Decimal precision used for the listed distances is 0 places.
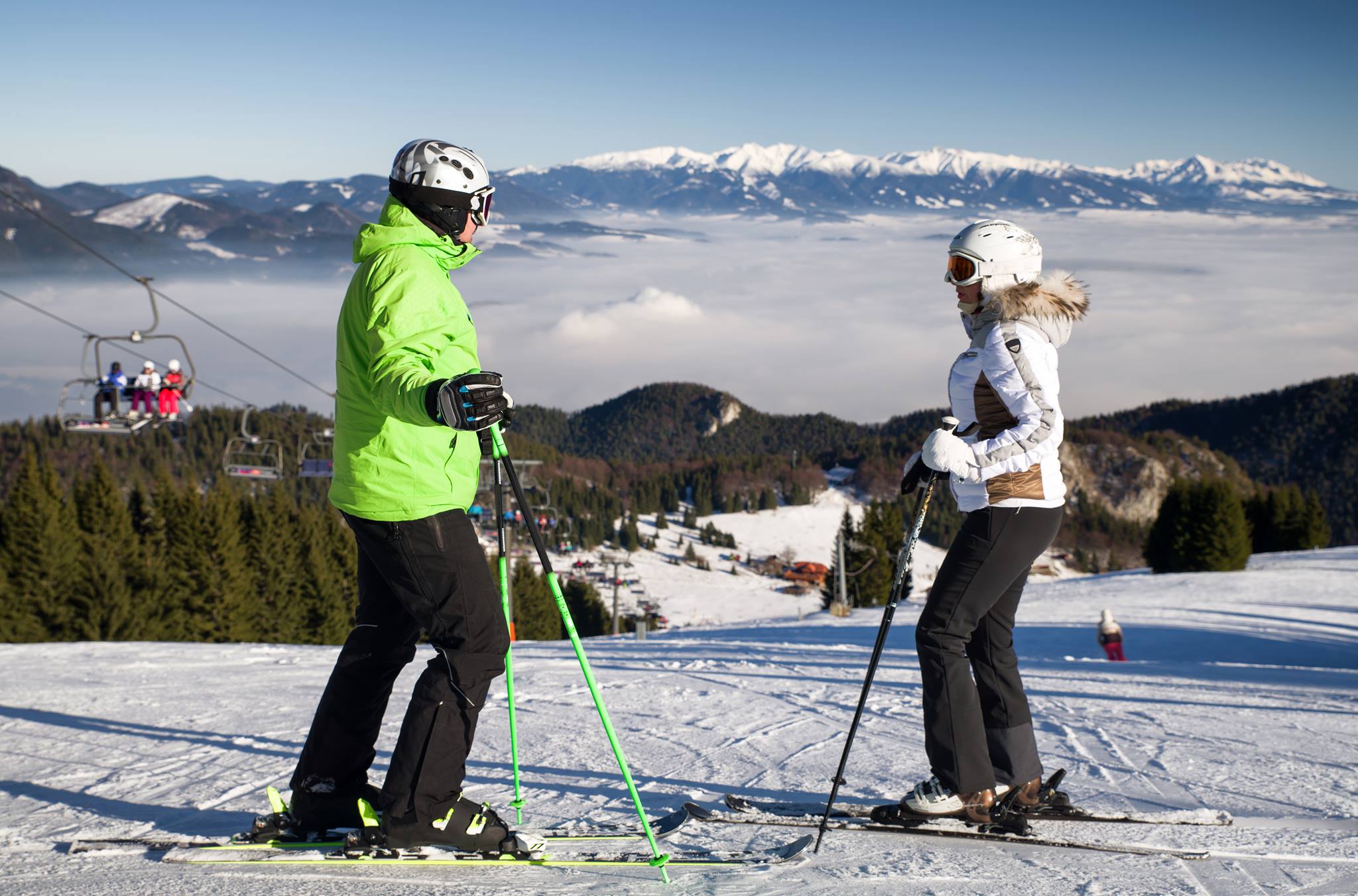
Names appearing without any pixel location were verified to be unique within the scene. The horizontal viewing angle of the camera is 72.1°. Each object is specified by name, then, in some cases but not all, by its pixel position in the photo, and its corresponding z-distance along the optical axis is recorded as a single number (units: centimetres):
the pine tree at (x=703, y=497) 15912
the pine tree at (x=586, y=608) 5938
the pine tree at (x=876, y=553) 4703
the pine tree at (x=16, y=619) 3005
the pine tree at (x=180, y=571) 3397
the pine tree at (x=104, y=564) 3148
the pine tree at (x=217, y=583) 3462
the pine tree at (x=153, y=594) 3319
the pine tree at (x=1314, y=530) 5456
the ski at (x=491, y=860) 286
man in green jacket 270
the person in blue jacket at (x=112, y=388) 1702
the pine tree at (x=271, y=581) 3738
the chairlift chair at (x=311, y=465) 2412
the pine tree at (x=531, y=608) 5006
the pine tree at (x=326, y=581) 3869
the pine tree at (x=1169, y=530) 4594
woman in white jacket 312
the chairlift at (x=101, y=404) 1579
